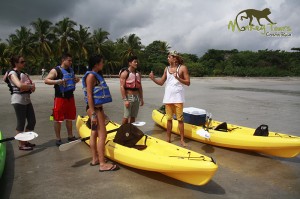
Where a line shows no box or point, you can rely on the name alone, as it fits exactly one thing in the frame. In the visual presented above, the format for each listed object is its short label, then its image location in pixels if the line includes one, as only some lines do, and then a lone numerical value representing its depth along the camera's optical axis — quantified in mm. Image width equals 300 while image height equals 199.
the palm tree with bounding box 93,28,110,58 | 47344
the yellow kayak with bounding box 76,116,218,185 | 3473
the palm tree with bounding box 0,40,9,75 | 42781
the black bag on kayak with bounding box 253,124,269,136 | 5031
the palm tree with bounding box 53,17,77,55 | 43438
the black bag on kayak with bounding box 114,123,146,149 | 4750
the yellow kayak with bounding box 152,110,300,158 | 4520
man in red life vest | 5434
